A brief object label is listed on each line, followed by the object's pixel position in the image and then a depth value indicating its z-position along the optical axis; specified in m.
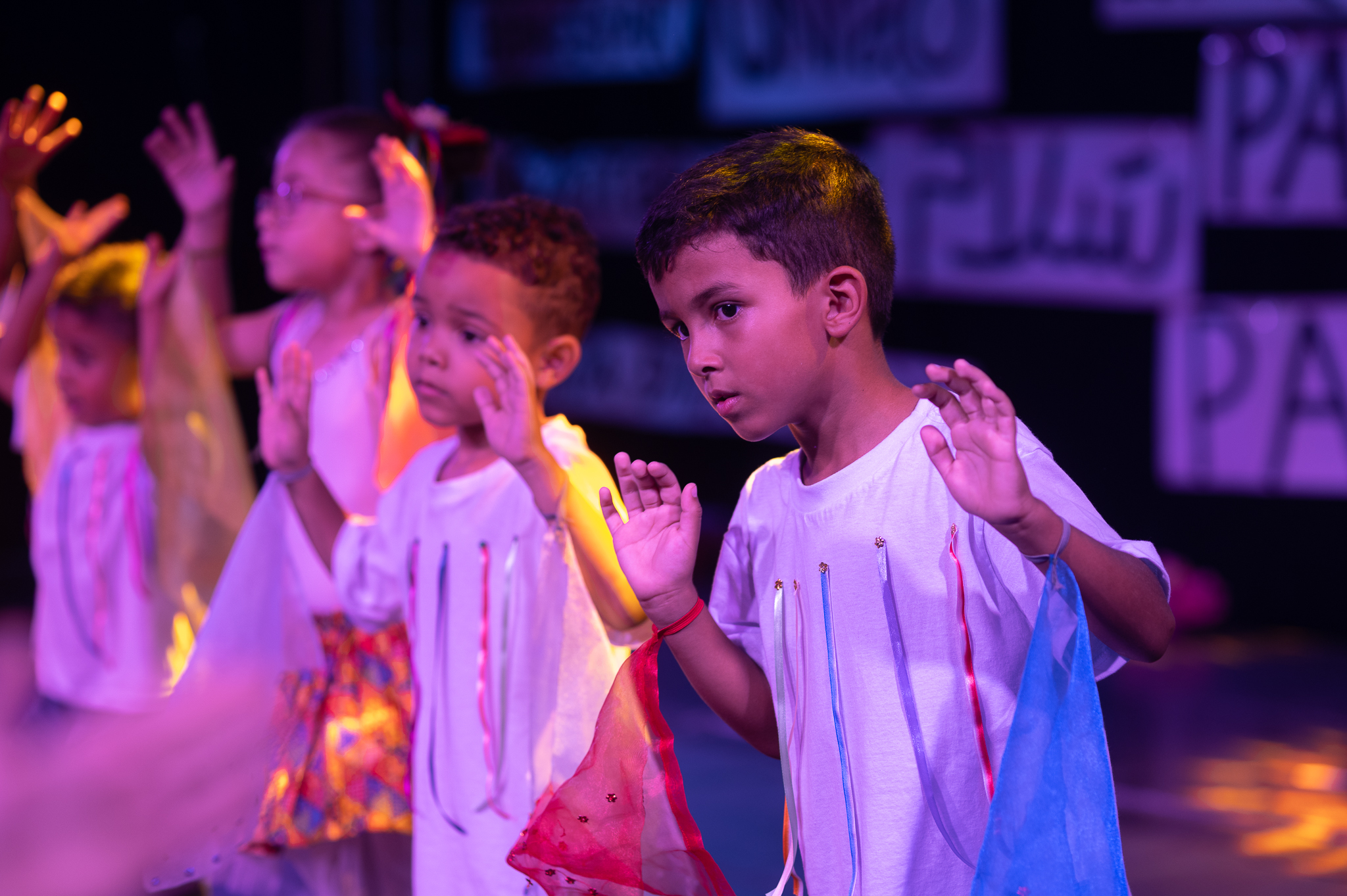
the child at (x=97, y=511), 4.61
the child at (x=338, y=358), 4.22
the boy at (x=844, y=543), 3.74
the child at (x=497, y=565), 4.00
